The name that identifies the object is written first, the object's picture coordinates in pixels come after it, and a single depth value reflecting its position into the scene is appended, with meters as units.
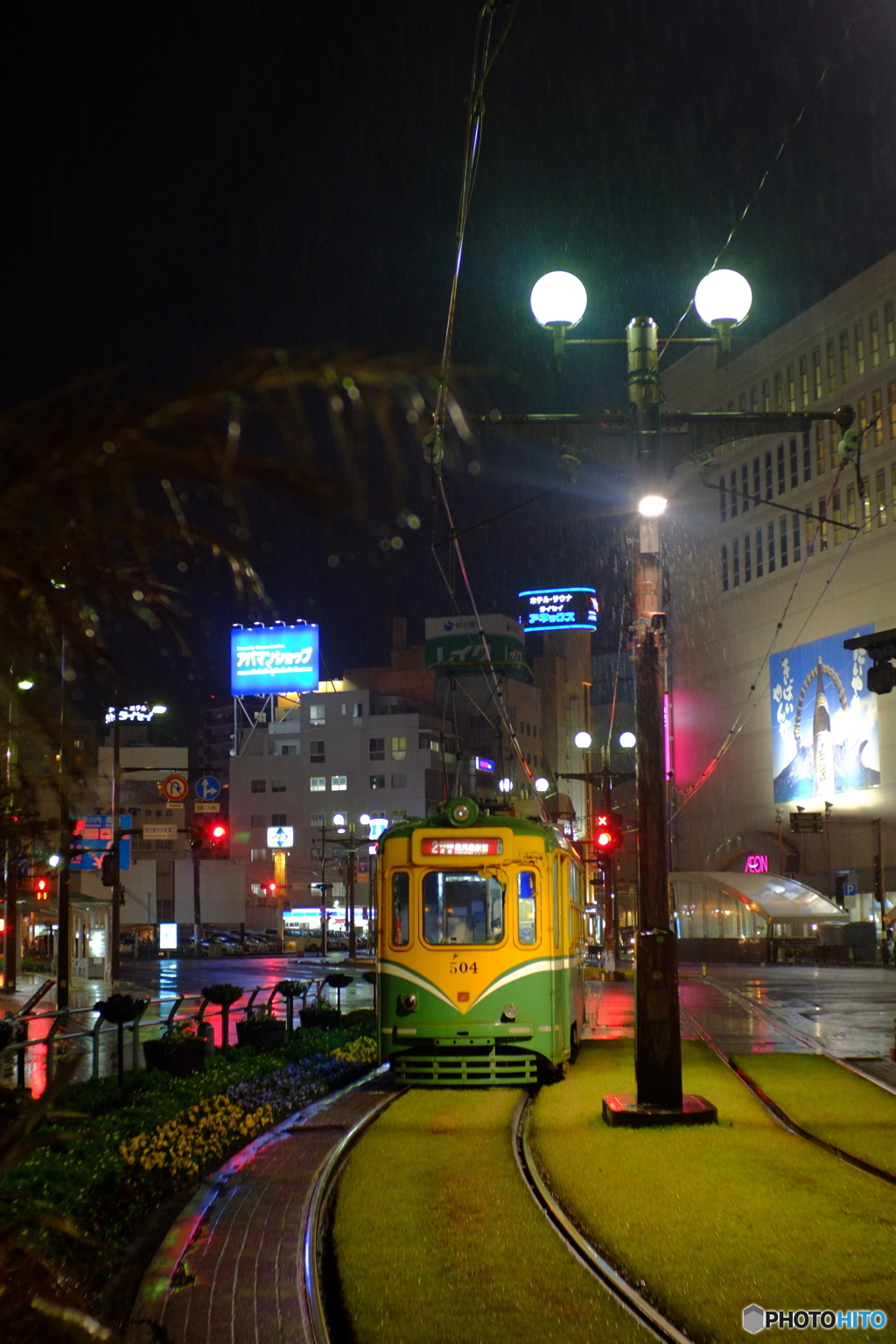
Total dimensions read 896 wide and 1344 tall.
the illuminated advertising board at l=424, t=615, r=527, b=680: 94.19
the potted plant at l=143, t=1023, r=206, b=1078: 12.84
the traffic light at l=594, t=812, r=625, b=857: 31.70
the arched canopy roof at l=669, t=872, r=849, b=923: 57.47
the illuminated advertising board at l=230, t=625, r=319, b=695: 77.88
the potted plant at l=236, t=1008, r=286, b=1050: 16.44
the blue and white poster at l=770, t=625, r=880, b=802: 64.62
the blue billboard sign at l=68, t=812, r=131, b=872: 34.84
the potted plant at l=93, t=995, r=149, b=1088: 12.32
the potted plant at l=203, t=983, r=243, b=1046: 15.72
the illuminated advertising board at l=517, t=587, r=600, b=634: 123.19
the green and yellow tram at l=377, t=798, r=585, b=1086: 13.98
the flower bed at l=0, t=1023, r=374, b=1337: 6.78
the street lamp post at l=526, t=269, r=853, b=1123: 11.02
